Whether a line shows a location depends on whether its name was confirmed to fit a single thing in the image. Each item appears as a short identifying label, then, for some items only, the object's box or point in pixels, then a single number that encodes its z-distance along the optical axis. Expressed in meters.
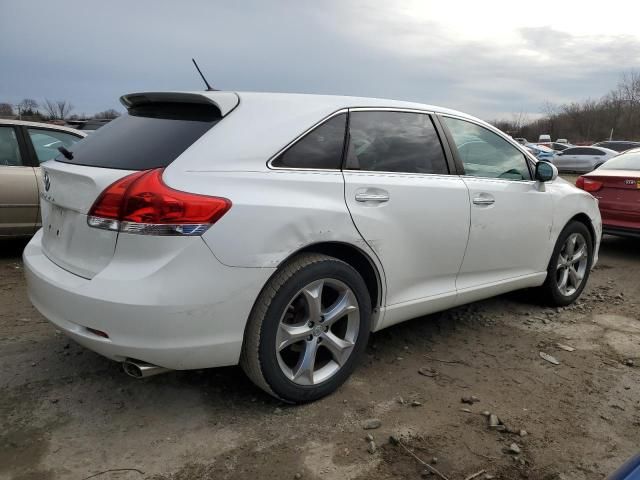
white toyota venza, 2.34
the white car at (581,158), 23.09
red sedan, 6.45
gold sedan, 5.38
